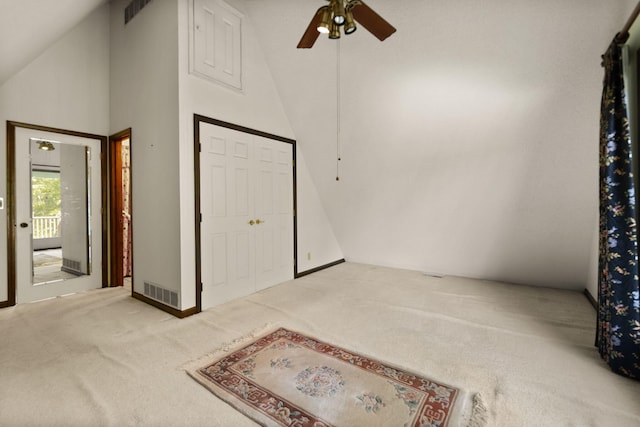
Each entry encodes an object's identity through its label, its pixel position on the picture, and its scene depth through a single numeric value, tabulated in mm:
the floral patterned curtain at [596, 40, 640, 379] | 1939
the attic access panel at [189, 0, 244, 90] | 3109
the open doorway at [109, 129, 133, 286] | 4086
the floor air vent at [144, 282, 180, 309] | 3112
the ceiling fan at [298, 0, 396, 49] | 1833
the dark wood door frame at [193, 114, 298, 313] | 3127
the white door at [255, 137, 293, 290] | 3930
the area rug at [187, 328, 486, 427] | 1653
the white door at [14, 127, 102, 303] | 3404
